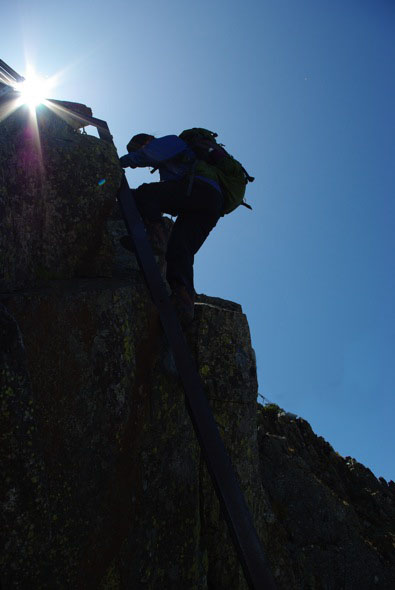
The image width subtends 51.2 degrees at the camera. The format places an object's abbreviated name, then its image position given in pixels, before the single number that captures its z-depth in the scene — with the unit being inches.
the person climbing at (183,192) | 314.3
